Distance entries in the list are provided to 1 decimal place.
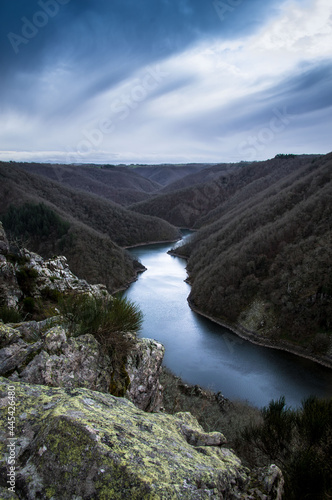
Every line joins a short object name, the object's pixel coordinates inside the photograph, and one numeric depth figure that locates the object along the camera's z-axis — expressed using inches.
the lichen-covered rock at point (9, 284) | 497.0
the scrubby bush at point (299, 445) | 209.3
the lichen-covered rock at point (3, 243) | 619.7
